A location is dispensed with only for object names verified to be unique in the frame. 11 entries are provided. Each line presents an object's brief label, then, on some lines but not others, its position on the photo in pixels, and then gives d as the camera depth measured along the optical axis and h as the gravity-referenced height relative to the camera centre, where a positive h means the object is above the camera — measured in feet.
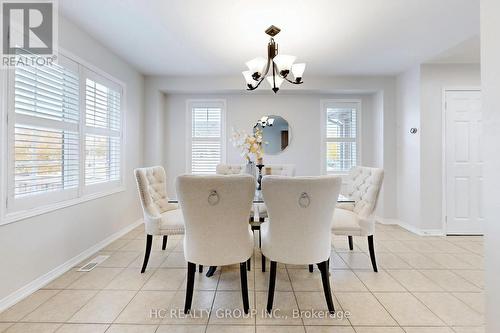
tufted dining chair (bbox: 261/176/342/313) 5.57 -1.23
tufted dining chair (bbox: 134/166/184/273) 7.90 -1.66
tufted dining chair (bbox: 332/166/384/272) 8.02 -1.58
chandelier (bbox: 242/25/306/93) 7.73 +3.18
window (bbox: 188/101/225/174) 15.42 +1.95
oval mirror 15.26 +1.95
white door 11.88 +0.29
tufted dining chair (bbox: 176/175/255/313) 5.51 -1.23
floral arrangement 9.09 +0.83
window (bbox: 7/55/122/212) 6.61 +1.06
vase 9.81 -0.04
